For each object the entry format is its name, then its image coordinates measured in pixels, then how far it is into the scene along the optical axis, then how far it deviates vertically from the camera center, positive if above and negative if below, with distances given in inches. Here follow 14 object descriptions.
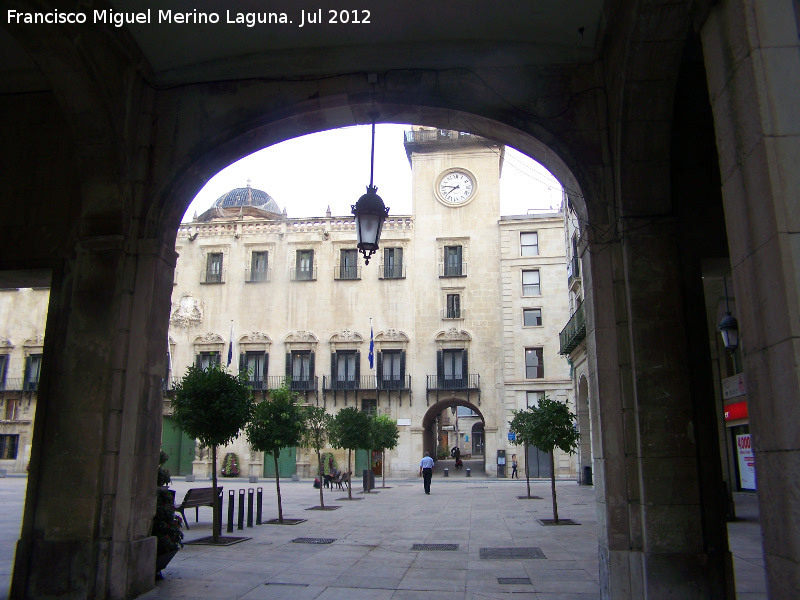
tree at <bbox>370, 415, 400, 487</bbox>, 1039.4 +12.7
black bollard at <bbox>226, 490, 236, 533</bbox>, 495.7 -54.3
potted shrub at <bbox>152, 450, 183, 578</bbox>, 303.0 -42.6
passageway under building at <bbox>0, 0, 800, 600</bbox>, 240.1 +107.5
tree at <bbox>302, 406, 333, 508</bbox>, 876.0 +18.2
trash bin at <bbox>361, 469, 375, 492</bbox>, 1024.9 -62.7
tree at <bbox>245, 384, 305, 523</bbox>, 616.4 +13.1
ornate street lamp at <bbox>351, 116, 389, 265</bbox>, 261.4 +90.3
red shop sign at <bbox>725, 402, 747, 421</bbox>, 676.1 +31.1
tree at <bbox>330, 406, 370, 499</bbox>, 936.3 +16.5
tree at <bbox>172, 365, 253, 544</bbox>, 447.2 +23.1
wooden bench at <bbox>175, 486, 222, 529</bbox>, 514.0 -47.5
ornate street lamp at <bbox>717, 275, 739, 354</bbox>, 447.5 +76.4
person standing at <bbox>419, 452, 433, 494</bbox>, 934.4 -43.7
